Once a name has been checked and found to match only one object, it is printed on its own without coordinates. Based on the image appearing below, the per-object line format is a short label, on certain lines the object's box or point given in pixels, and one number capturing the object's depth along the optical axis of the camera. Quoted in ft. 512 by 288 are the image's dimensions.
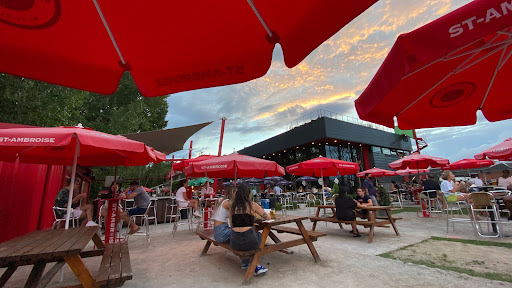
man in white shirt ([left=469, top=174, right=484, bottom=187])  33.78
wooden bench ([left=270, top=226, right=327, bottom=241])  13.94
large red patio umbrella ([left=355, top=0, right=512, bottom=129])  5.68
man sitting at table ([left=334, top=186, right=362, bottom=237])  18.89
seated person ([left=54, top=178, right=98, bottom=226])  18.69
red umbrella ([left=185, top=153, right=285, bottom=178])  20.39
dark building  73.82
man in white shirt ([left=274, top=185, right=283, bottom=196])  53.62
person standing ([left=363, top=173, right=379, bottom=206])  28.30
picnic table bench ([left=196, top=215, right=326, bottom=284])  11.46
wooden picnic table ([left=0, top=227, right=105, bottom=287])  7.25
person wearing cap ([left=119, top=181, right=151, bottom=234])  20.08
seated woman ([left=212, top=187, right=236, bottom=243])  12.98
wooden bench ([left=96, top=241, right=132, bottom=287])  7.67
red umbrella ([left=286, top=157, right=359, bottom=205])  27.63
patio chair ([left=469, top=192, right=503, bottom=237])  17.31
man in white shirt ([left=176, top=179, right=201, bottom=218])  25.32
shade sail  31.32
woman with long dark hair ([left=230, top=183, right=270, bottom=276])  11.67
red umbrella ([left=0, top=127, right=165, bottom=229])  10.16
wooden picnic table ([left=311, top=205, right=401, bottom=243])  17.94
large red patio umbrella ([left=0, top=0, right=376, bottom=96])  4.85
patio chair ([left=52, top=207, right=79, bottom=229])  17.58
